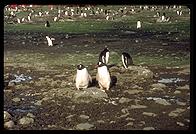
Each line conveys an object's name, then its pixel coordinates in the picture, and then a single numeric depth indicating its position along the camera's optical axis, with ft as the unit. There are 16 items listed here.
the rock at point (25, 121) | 24.33
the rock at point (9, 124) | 23.89
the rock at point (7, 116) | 25.08
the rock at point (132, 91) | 30.50
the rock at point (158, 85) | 31.81
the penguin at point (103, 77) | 31.07
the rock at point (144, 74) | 34.60
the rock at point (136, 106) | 26.76
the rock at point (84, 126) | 23.34
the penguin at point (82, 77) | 30.78
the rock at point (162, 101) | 27.25
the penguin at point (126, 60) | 38.65
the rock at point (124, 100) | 28.11
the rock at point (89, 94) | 28.58
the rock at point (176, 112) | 24.95
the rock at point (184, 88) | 31.17
